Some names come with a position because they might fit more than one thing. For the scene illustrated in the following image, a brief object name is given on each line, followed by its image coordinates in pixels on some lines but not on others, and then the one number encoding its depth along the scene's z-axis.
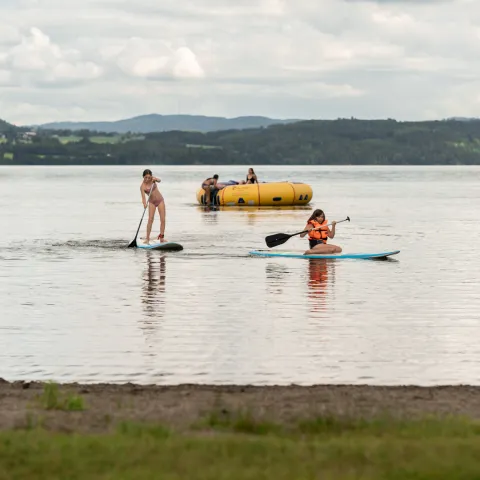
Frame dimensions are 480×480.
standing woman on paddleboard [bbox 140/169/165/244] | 33.41
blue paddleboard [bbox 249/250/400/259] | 30.97
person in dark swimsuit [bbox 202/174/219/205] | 65.69
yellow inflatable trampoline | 62.66
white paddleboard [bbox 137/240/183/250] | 34.03
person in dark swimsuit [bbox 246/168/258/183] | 62.84
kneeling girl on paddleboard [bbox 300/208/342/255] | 29.38
